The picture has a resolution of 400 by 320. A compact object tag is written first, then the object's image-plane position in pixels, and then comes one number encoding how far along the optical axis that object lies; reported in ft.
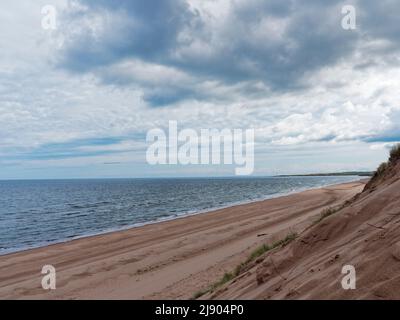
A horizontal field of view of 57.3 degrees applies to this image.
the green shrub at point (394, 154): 40.17
